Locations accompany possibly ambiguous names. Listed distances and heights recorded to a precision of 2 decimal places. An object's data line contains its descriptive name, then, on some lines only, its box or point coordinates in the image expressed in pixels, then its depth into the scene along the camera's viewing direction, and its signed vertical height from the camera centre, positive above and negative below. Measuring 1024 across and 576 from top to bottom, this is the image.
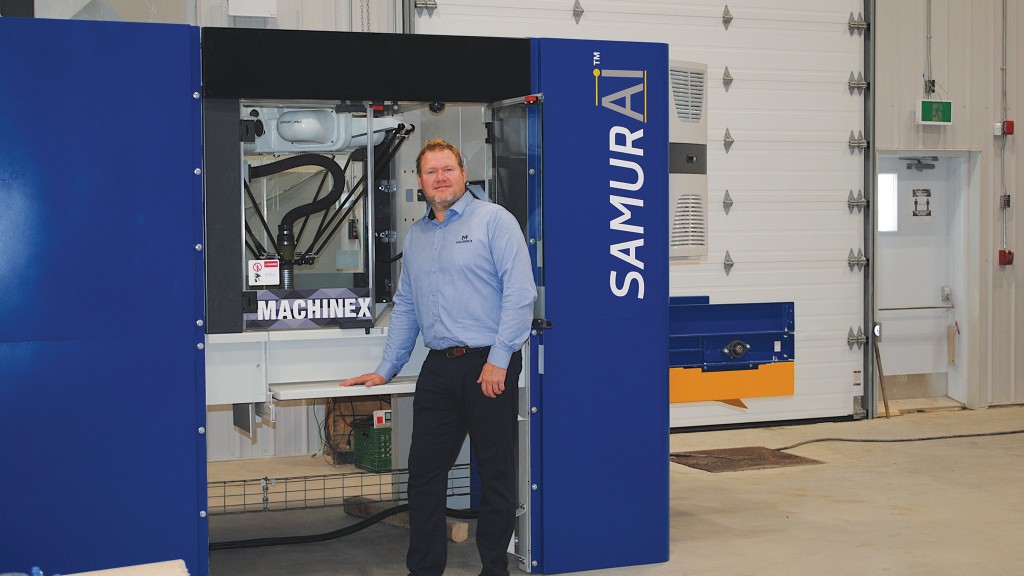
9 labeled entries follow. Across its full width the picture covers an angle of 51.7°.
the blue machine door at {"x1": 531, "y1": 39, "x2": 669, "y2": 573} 4.20 -0.23
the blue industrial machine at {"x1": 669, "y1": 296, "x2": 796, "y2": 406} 4.98 -0.50
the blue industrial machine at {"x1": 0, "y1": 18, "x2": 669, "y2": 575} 3.68 -0.03
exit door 8.59 -0.25
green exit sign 8.33 +1.03
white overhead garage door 7.86 +0.58
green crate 6.29 -1.21
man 3.89 -0.40
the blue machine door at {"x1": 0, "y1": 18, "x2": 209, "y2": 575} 3.65 -0.16
